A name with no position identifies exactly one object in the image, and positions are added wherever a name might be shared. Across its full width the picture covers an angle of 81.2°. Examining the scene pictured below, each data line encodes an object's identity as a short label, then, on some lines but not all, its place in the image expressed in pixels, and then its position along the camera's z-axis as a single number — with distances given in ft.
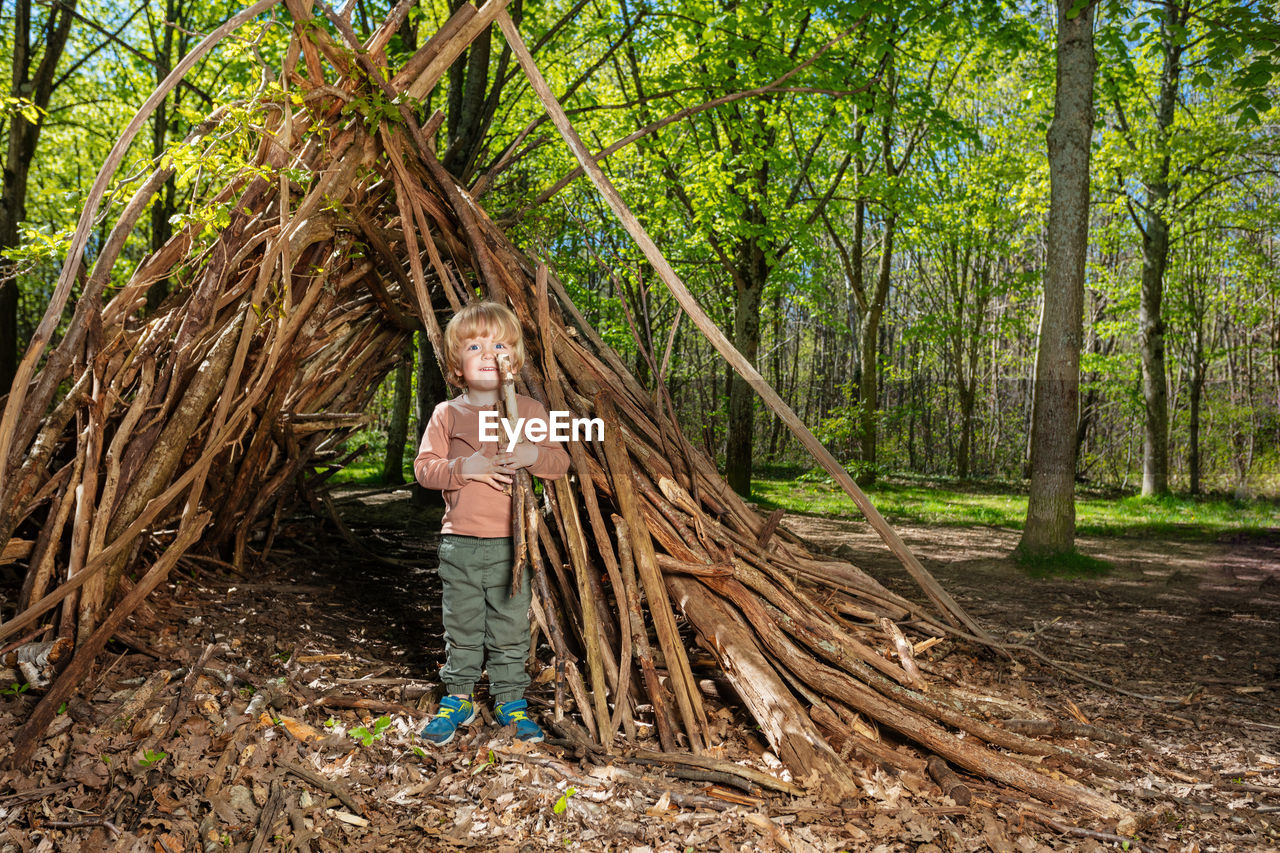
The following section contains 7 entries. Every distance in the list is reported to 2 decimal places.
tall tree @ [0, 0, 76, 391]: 23.40
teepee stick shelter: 8.46
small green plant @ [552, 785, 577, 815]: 6.96
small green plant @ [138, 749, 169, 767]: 7.09
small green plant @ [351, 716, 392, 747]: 7.93
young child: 8.37
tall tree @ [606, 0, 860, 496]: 25.77
